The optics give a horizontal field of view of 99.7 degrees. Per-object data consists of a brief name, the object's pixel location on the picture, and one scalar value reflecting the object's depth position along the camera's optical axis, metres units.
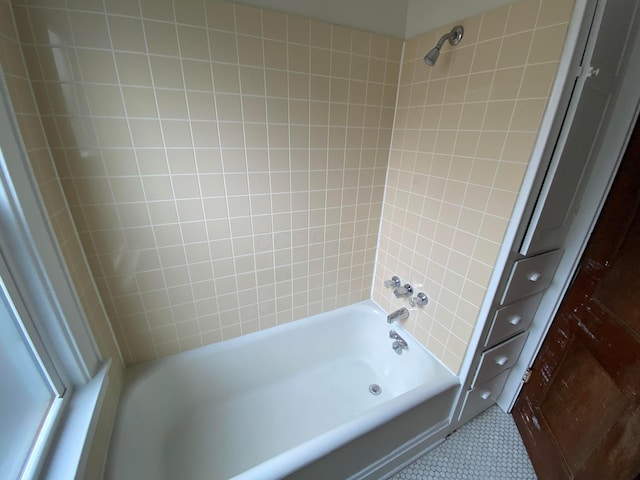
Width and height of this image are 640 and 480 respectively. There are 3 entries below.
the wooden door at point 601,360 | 0.86
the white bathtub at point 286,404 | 1.03
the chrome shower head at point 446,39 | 0.99
